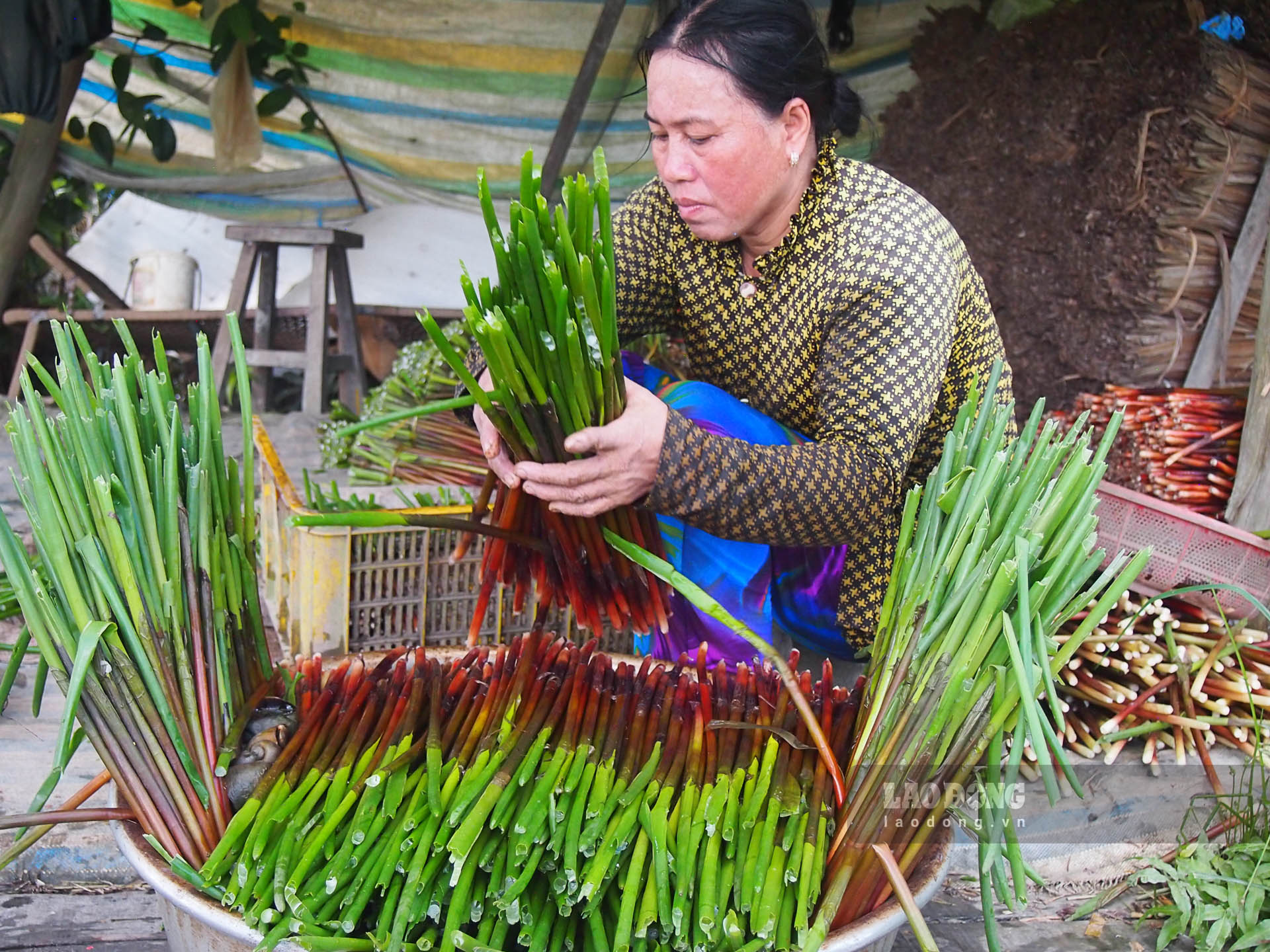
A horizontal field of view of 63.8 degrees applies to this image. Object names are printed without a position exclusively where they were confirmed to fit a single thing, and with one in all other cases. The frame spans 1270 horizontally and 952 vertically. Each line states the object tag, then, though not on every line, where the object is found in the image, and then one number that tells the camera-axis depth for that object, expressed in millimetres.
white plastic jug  6594
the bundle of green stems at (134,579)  1160
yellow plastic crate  2037
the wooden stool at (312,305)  4801
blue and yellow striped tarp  4930
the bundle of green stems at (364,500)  2195
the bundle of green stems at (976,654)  1122
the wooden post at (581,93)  4621
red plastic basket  2314
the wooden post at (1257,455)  2566
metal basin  1097
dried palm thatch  3262
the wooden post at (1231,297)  3391
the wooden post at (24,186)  5160
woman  1455
